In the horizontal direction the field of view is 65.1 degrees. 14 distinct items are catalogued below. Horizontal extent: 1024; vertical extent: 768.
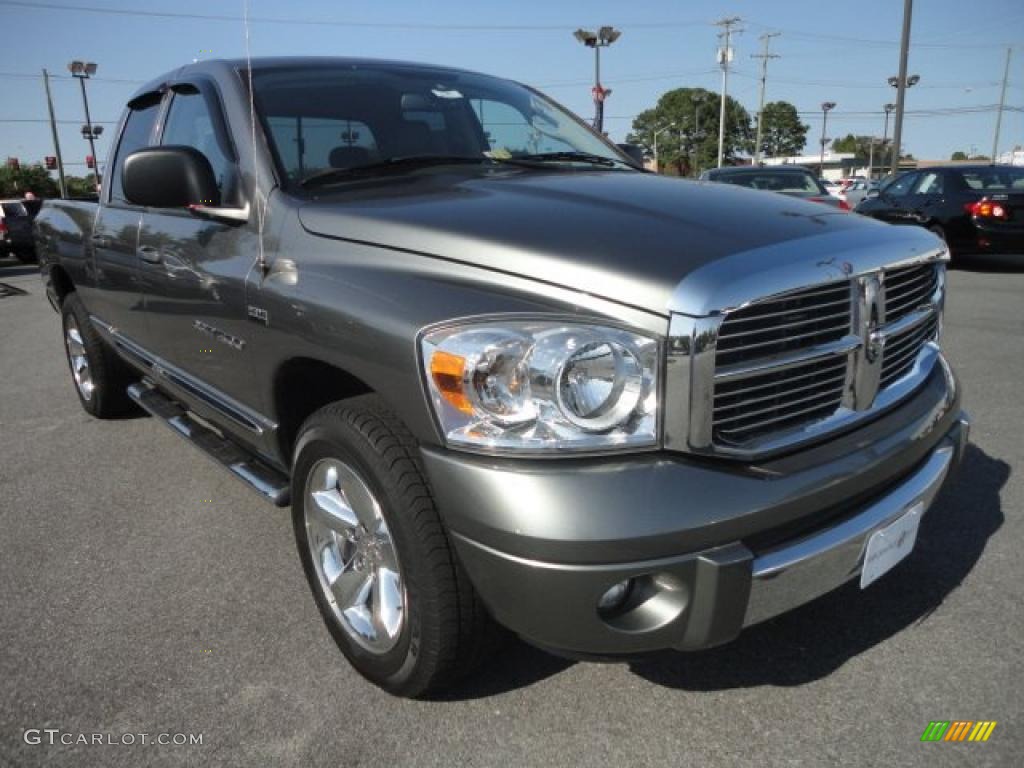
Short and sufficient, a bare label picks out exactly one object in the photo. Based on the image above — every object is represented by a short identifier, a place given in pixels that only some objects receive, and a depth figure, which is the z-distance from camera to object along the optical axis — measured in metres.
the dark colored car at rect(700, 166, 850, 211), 11.41
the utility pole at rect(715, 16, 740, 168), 47.12
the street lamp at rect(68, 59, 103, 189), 40.16
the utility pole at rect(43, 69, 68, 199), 40.97
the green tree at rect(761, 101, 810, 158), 112.56
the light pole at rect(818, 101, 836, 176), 85.25
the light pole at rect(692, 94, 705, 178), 81.12
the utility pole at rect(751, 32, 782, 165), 60.69
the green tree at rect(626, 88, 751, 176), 89.06
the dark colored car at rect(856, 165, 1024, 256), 10.64
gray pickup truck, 1.69
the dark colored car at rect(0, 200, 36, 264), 18.19
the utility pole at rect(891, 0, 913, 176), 19.67
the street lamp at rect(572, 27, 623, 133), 23.75
